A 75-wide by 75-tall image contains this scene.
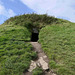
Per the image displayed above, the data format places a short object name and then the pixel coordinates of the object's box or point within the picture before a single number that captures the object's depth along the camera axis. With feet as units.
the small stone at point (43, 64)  15.07
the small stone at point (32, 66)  14.64
